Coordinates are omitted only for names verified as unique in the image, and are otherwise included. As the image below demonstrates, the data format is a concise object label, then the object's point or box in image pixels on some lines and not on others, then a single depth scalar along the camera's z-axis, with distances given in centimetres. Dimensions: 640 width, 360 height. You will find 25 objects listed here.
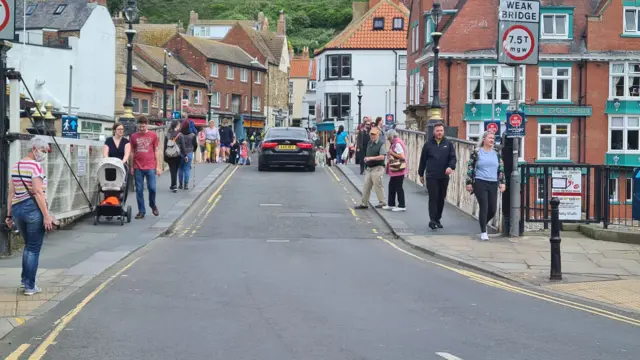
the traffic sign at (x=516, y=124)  1502
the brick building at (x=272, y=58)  9344
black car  3071
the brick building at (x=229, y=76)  7975
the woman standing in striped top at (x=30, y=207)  969
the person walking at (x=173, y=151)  2158
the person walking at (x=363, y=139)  2761
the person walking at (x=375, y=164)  1917
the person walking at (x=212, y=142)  3440
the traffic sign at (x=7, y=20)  1148
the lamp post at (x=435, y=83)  2364
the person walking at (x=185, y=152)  2238
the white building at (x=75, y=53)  5250
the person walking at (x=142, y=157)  1719
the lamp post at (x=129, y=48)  2256
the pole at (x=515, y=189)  1537
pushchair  1611
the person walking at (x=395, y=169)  1881
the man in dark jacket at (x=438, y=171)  1655
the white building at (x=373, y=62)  7156
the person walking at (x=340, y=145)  3638
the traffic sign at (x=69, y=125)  2208
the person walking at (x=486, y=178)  1523
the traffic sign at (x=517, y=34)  1509
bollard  1116
